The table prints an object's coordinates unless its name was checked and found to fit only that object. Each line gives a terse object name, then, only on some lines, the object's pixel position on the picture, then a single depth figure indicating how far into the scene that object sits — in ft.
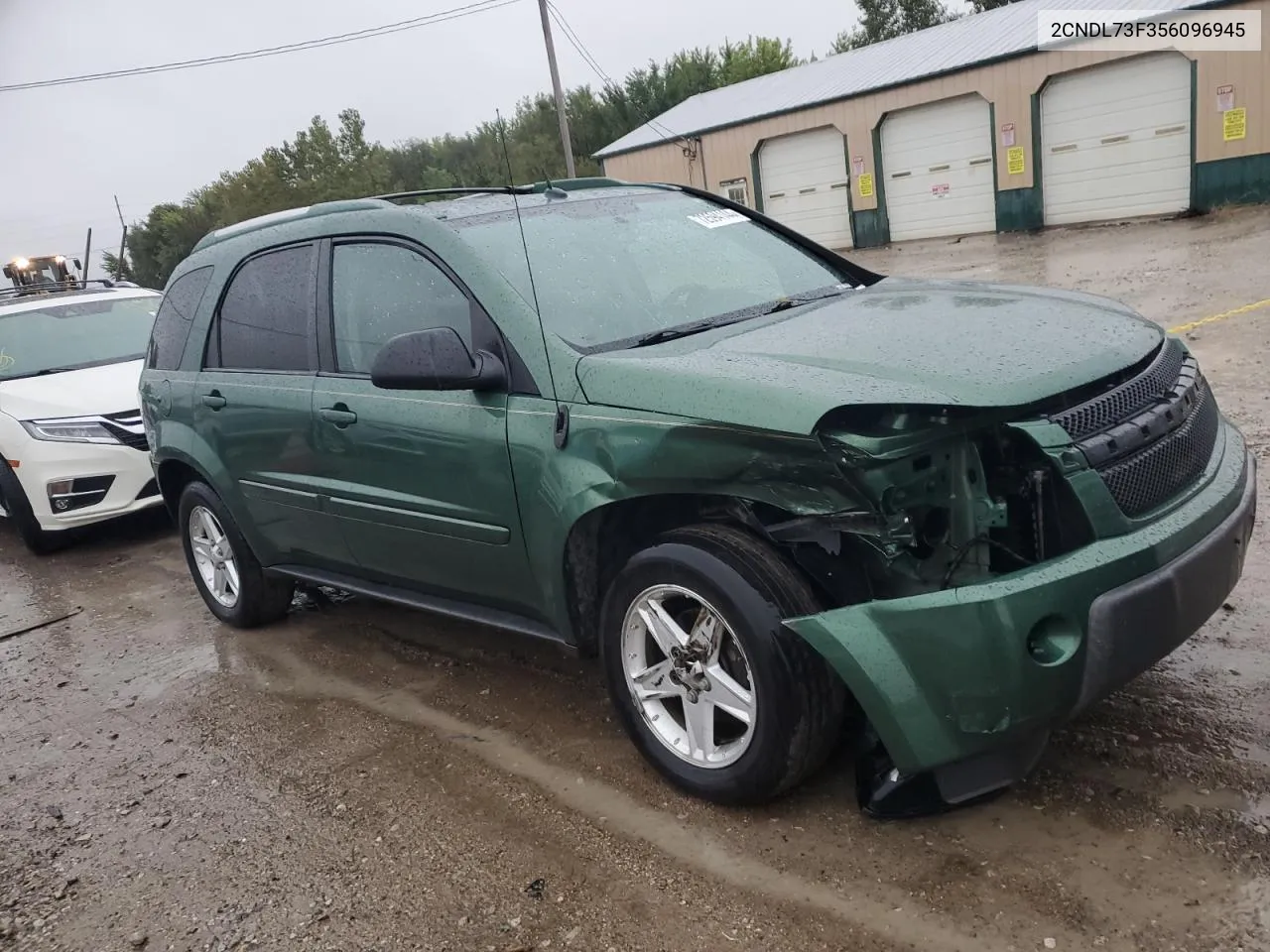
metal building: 57.77
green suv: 7.98
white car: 22.47
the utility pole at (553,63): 80.28
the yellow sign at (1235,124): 56.29
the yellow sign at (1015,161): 66.33
